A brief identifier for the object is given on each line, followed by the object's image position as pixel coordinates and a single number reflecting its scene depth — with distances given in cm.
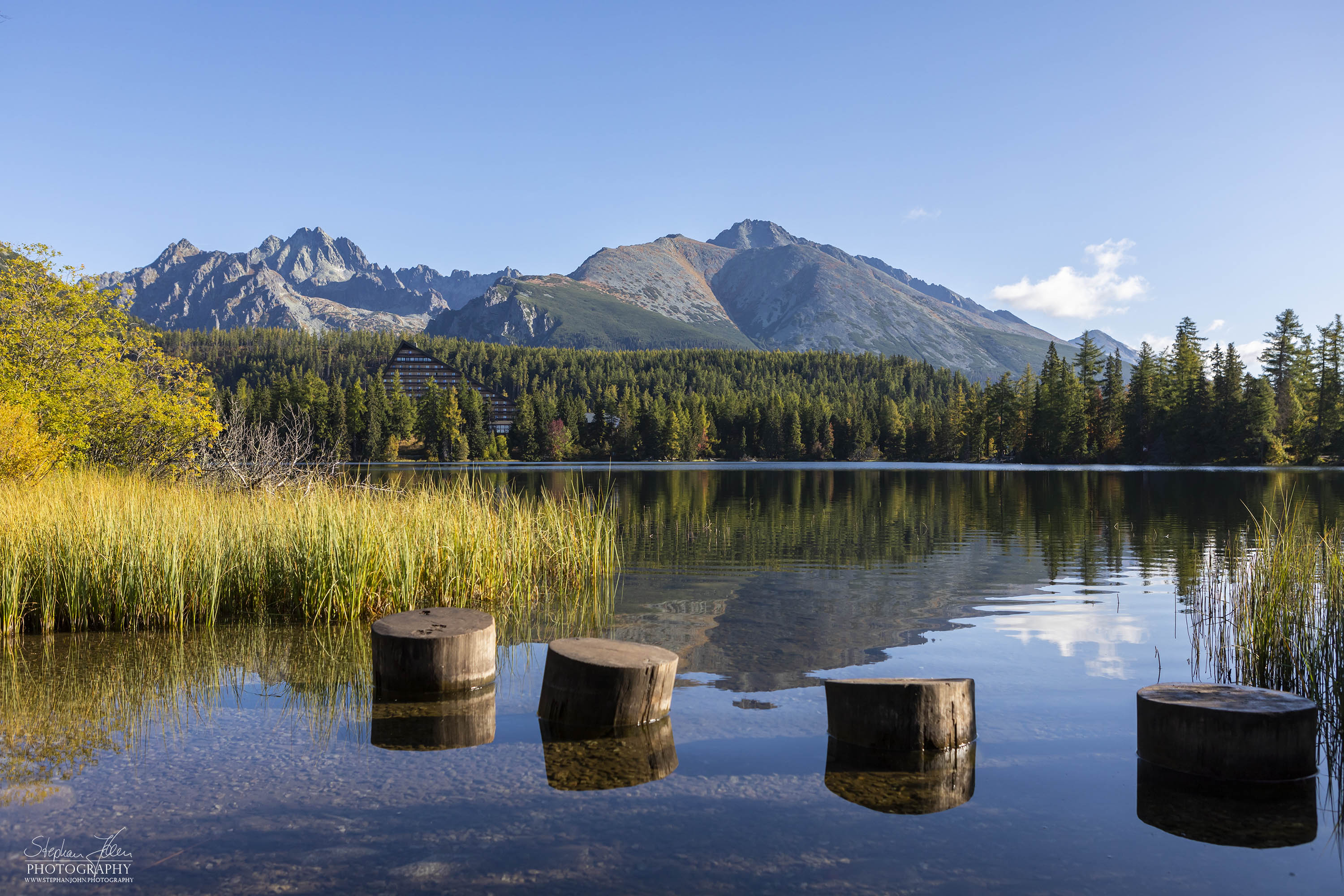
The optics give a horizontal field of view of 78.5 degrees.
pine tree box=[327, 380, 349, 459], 11731
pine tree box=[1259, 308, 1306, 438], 9175
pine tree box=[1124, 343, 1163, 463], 10044
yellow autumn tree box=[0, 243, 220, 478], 2145
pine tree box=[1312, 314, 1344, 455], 8706
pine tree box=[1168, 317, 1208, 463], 9438
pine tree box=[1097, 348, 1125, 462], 10544
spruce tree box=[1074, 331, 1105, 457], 10894
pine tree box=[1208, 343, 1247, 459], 9100
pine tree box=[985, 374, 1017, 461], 12056
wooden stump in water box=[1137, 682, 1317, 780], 592
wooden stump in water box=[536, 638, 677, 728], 709
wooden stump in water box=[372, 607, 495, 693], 808
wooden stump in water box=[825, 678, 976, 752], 653
